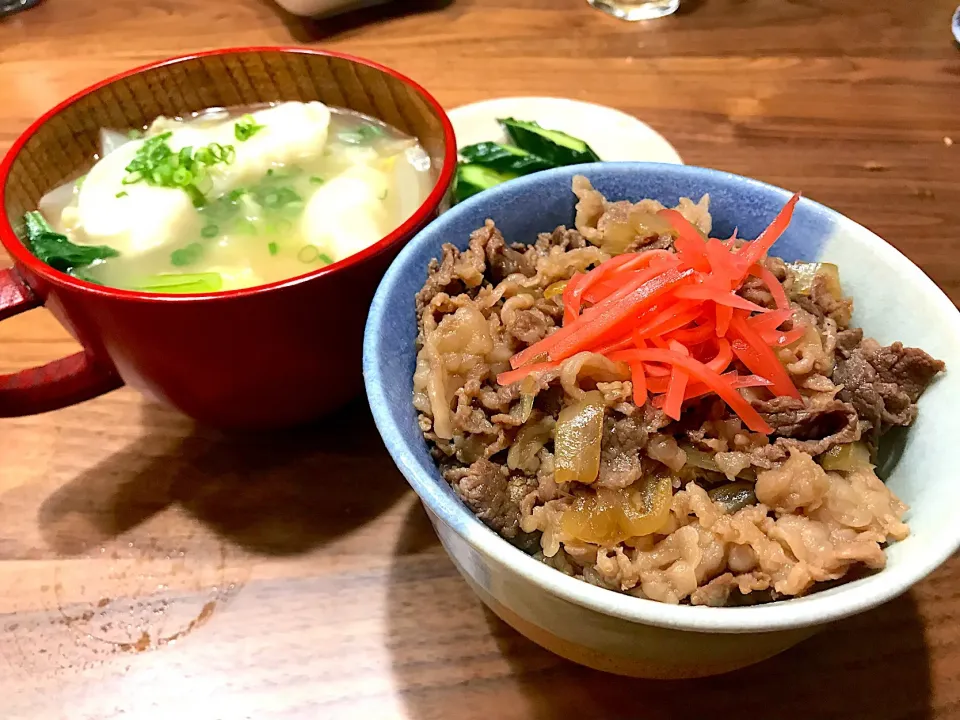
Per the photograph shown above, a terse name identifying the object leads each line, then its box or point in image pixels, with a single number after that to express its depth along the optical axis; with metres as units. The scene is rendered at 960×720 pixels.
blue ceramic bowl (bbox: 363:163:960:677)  0.14
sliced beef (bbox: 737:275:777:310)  0.19
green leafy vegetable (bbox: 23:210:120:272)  0.23
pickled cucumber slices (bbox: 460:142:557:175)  0.33
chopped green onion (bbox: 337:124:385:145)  0.28
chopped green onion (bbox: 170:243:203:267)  0.25
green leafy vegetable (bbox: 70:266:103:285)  0.24
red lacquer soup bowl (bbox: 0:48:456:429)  0.19
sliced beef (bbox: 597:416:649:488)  0.17
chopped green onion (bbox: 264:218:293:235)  0.25
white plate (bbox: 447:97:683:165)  0.35
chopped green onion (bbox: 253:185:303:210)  0.26
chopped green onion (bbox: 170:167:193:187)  0.25
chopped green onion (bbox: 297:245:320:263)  0.24
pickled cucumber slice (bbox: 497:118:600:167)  0.33
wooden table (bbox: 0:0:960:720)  0.19
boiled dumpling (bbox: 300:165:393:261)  0.24
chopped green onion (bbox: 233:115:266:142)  0.26
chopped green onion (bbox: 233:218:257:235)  0.25
